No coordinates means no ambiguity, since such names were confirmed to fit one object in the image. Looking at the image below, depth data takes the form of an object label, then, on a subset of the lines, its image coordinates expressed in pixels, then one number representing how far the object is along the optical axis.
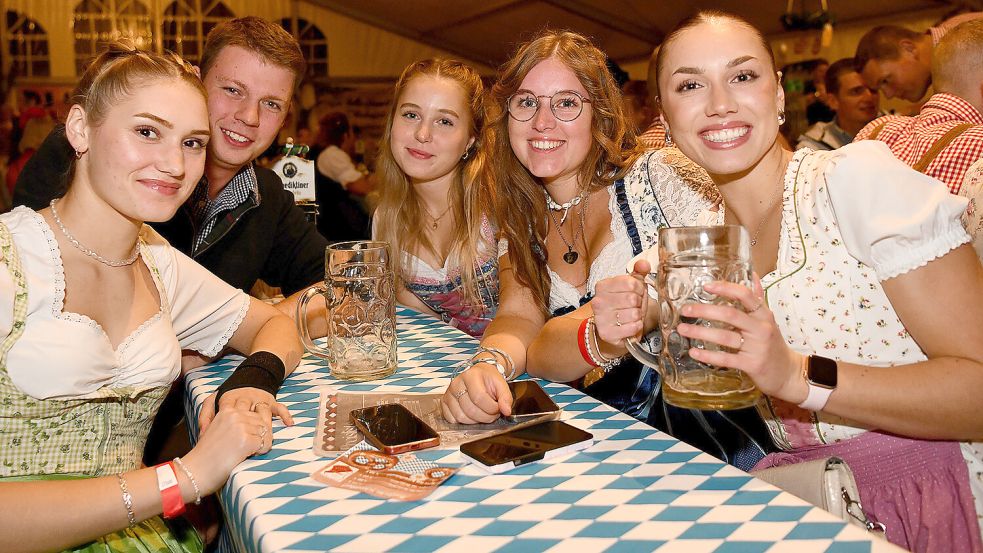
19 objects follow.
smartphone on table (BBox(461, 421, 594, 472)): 1.11
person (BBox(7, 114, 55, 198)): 8.50
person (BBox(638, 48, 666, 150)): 3.05
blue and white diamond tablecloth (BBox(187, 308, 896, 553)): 0.88
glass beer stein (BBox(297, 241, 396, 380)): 1.57
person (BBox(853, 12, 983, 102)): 4.37
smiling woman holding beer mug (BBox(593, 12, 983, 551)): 1.19
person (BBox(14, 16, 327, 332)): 2.36
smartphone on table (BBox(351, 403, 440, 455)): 1.17
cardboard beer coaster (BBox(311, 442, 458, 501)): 1.03
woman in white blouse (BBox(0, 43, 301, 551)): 1.18
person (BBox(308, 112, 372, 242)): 5.62
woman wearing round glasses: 1.98
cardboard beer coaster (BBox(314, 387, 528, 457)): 1.22
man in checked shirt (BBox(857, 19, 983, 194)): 2.84
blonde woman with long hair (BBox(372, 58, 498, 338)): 2.52
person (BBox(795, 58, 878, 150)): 4.77
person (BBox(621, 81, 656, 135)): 4.87
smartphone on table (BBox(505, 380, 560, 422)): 1.28
